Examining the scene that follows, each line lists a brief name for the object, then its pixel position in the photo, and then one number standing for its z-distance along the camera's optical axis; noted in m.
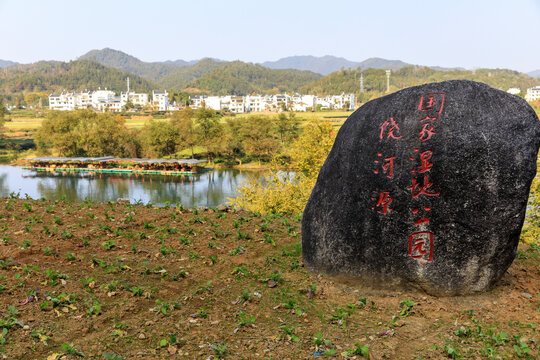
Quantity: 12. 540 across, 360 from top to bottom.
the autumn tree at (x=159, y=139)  59.84
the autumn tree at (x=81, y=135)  60.19
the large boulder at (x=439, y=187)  5.14
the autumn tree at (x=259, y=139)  57.06
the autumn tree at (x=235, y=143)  60.22
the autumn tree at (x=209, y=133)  60.47
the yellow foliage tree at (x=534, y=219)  15.37
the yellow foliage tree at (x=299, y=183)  19.33
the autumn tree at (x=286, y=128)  63.44
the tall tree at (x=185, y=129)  62.19
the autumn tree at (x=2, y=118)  69.31
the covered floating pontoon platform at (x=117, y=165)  50.72
